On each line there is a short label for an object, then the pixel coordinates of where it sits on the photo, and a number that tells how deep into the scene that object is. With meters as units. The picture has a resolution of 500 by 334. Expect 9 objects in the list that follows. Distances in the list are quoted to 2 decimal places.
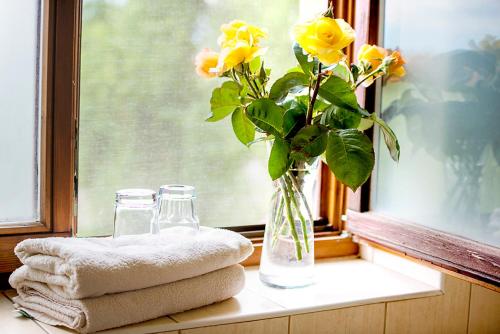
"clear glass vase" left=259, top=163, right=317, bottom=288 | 2.00
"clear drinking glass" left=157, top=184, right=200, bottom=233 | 2.01
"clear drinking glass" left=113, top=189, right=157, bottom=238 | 1.98
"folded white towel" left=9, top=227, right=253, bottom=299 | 1.76
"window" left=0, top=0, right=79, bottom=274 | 1.96
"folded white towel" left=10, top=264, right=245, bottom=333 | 1.77
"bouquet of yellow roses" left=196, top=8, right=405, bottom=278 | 1.87
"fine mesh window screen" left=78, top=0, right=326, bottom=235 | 2.06
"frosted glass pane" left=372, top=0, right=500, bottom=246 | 1.94
